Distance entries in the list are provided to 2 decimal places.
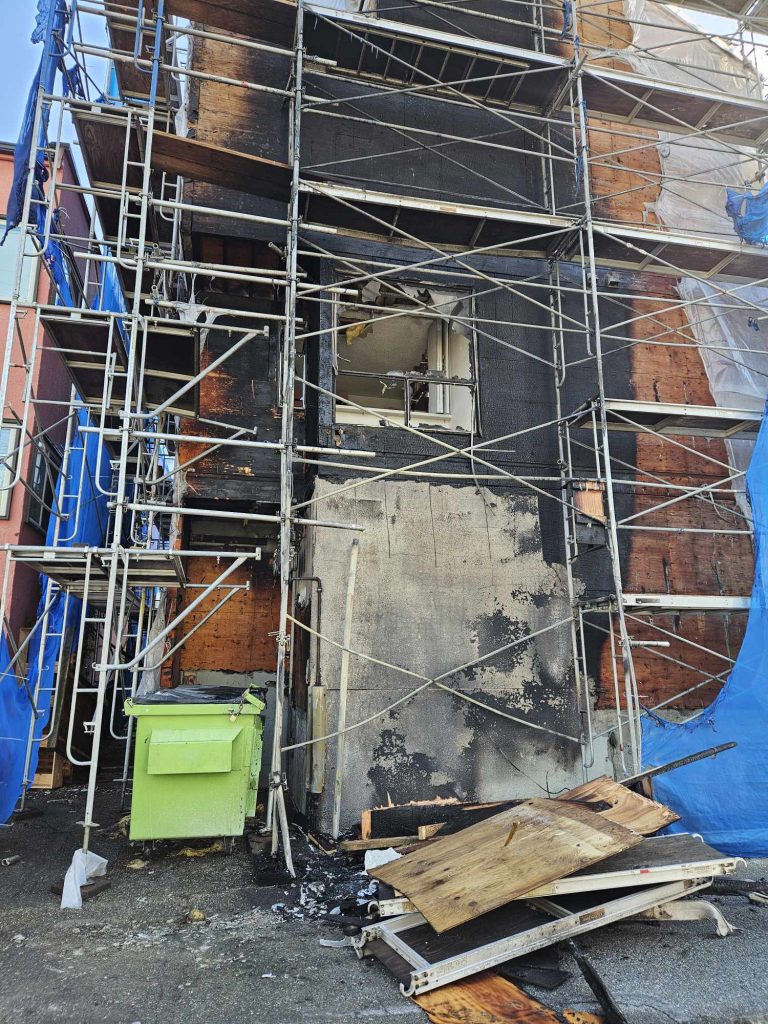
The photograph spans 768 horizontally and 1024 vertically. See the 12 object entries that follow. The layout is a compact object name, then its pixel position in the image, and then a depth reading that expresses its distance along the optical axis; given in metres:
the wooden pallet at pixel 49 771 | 9.85
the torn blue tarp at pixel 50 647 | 7.43
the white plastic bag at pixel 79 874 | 5.12
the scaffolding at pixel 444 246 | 7.53
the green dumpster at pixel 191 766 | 5.82
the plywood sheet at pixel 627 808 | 5.14
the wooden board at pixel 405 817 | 6.79
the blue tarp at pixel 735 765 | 6.18
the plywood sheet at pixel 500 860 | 4.20
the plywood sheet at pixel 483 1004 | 3.60
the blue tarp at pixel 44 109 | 7.25
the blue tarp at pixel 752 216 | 8.66
